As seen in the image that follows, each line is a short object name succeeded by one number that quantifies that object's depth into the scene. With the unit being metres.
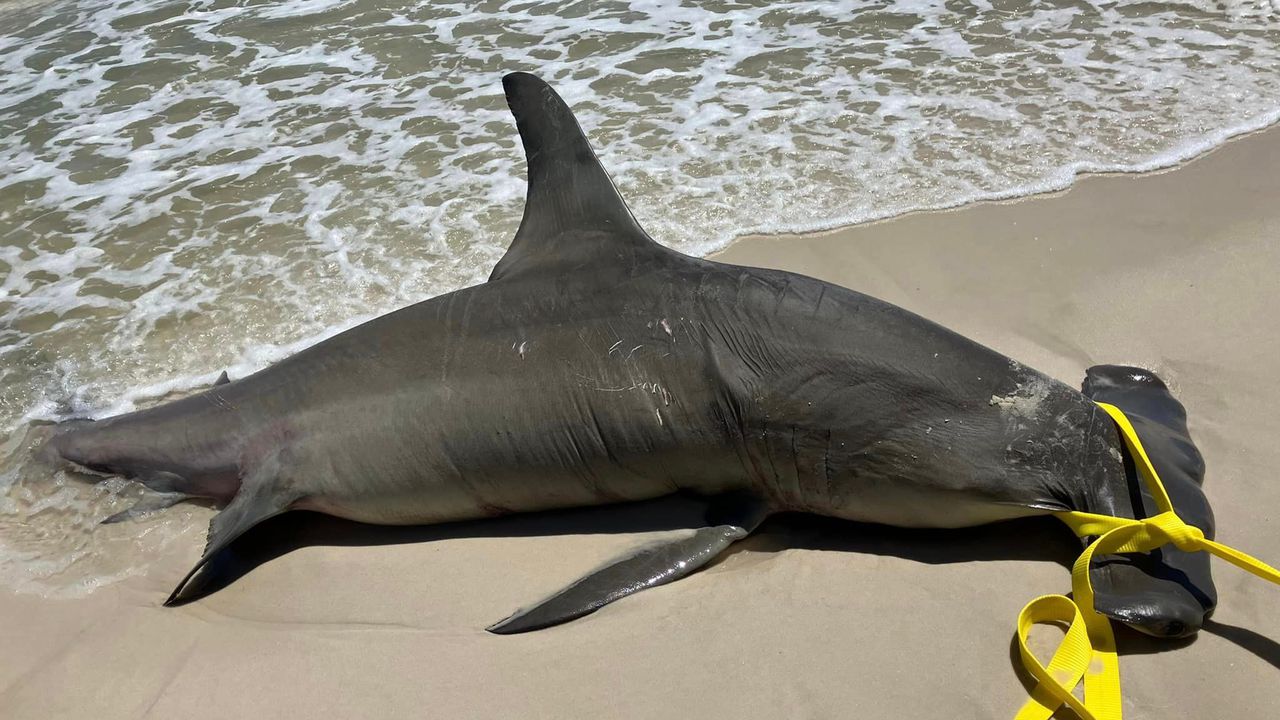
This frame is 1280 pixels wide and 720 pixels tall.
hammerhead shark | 2.86
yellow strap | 2.39
